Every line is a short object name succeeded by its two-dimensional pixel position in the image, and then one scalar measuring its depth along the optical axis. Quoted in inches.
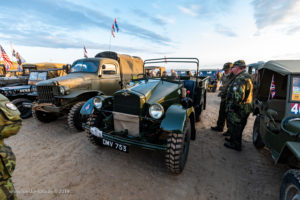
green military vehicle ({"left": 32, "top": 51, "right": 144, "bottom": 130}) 167.5
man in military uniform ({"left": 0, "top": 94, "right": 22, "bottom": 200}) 44.1
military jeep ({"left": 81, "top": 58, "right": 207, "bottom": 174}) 92.6
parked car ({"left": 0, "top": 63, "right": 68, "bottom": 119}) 217.1
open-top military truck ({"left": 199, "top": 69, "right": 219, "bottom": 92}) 538.4
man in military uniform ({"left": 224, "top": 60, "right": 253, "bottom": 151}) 126.7
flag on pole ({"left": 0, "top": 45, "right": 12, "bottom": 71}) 516.1
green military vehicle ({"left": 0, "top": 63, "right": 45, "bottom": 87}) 287.9
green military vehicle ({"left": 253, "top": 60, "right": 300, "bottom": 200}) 62.6
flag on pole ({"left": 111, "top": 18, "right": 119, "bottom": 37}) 337.8
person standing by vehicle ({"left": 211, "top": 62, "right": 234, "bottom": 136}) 176.4
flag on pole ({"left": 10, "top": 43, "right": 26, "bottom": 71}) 708.4
